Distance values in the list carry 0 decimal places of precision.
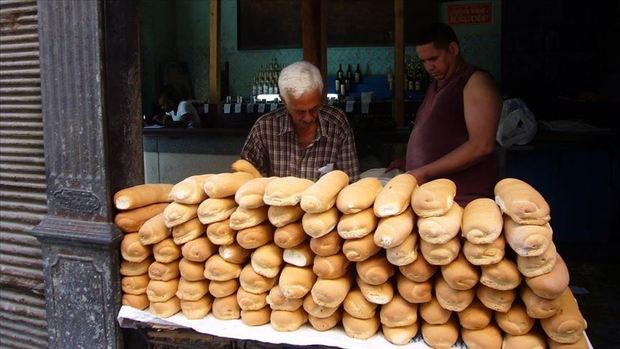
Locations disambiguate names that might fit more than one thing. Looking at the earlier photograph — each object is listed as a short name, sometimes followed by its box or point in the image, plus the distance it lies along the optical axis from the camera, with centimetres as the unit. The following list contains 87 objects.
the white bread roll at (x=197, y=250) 190
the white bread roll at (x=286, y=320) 183
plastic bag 519
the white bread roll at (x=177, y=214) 190
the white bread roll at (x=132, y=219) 210
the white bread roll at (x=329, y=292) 171
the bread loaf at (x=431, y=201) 161
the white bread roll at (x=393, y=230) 158
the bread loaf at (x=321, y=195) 167
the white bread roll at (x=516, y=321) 162
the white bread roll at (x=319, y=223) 168
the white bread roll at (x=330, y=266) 172
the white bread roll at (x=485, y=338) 164
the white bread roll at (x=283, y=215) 178
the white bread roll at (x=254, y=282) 185
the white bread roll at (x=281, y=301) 181
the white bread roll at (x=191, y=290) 194
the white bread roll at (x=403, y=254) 162
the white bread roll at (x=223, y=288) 191
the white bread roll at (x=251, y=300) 186
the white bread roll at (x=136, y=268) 209
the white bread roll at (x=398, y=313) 170
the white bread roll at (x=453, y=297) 162
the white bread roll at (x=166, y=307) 200
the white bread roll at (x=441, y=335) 169
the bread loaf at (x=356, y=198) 168
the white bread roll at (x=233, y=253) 188
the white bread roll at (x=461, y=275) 158
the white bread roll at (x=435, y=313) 168
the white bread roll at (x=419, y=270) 165
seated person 722
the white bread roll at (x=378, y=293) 170
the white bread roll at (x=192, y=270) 193
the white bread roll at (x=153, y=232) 197
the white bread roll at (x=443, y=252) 158
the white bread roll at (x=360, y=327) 175
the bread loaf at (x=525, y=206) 154
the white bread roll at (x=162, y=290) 198
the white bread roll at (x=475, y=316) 165
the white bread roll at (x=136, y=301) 211
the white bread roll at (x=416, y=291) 167
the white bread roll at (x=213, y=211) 188
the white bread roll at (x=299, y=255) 179
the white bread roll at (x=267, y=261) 181
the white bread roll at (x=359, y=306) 174
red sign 933
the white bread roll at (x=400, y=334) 172
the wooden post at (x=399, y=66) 625
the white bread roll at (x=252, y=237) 183
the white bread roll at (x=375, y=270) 167
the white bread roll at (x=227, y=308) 193
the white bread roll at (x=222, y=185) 190
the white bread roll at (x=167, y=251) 196
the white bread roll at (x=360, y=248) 166
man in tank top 269
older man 295
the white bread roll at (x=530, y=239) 149
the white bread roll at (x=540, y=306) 154
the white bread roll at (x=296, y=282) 175
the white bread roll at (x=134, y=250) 204
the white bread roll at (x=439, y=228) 156
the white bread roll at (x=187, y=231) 193
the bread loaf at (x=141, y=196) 208
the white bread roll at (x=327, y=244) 172
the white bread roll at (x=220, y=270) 187
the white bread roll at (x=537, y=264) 152
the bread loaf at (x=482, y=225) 154
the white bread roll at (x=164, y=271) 198
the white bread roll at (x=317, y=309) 178
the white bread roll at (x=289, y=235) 177
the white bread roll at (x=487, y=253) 155
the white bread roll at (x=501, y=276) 154
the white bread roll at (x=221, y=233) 187
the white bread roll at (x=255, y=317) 188
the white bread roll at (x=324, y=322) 181
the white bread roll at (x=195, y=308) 196
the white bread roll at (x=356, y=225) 166
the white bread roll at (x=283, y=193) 175
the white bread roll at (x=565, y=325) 157
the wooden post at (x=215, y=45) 671
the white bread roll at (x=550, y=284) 150
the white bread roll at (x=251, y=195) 182
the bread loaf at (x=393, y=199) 164
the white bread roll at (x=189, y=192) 192
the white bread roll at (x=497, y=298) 160
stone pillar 209
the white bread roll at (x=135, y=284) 210
